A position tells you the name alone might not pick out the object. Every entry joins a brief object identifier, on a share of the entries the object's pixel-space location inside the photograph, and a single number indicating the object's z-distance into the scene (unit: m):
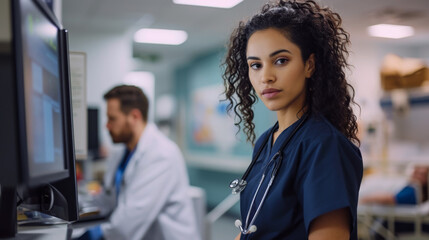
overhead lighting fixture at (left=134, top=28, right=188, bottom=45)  4.93
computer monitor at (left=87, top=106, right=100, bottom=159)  3.06
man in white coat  1.90
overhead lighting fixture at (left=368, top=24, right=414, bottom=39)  4.67
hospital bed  3.25
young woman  0.86
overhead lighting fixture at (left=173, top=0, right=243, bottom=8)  3.70
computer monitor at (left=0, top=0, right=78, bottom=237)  0.63
